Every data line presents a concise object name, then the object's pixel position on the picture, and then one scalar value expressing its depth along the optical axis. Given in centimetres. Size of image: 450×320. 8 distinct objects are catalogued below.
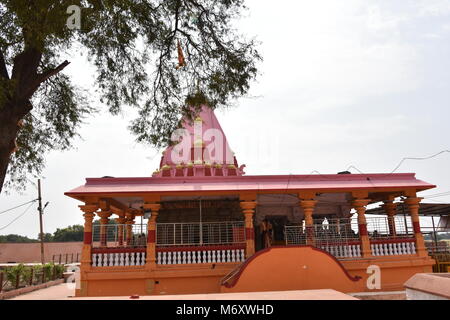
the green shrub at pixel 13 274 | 1380
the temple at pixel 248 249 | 903
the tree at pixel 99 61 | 571
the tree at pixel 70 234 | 6500
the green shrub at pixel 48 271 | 1729
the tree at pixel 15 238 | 7010
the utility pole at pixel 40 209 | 2638
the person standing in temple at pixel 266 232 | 1331
